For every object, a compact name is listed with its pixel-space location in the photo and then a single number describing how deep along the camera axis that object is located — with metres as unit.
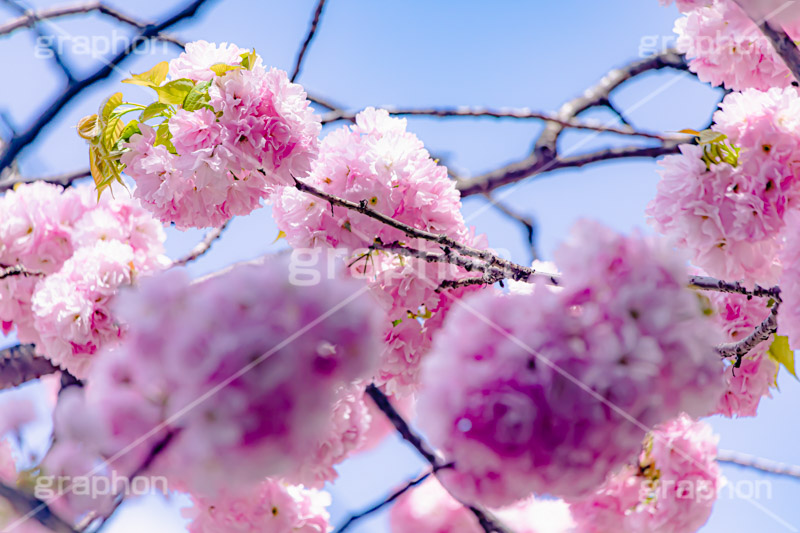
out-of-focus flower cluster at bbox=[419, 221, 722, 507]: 1.17
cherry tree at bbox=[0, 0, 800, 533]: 1.16
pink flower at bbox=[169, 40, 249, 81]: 1.50
